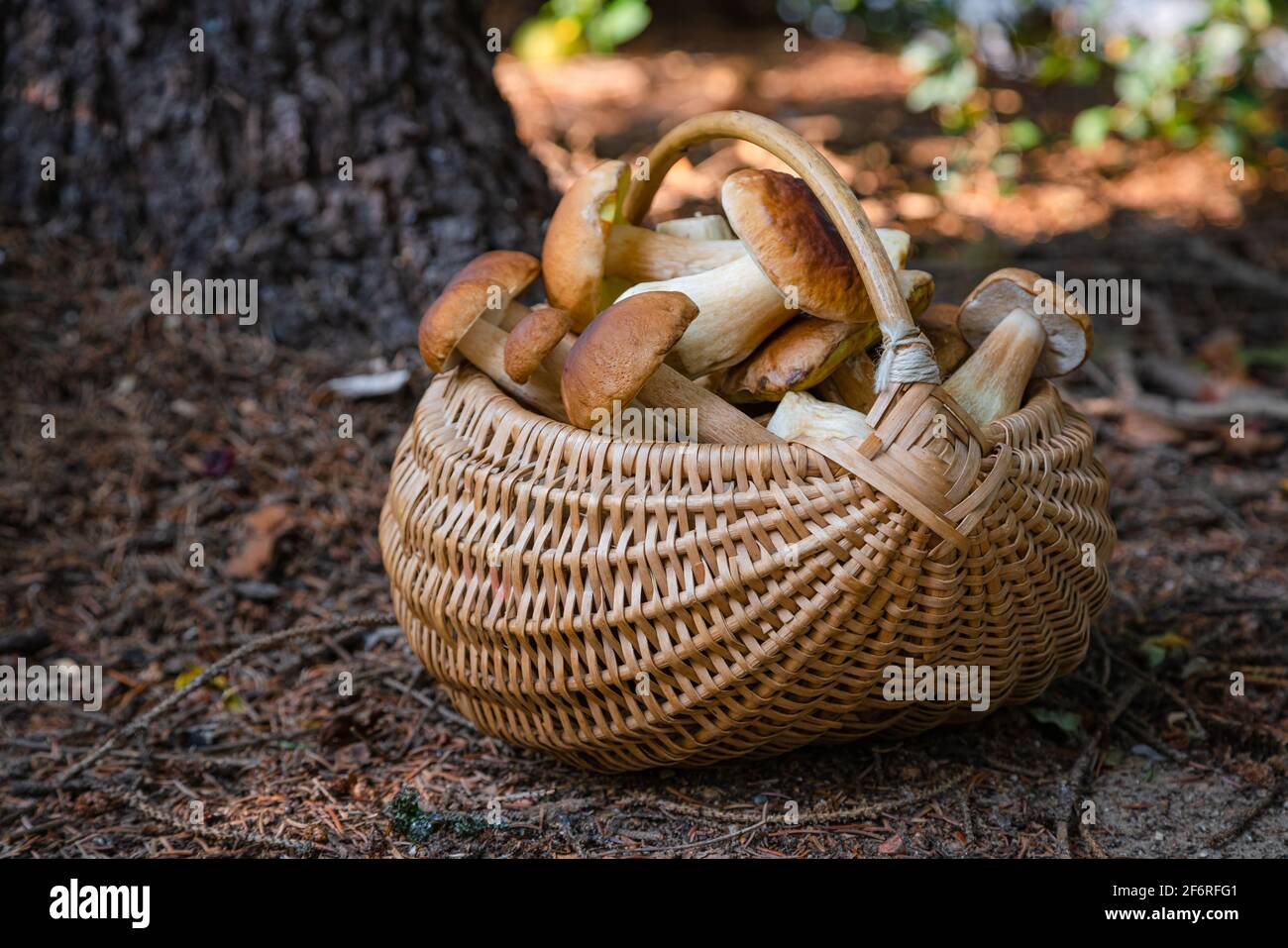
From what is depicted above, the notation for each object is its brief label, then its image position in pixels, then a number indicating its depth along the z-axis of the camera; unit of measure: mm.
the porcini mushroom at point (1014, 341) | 1368
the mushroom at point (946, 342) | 1402
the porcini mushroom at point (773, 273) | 1320
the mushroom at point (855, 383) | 1379
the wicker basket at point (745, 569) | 1281
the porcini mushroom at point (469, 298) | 1379
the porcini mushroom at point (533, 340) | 1349
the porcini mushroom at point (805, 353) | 1343
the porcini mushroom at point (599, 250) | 1380
